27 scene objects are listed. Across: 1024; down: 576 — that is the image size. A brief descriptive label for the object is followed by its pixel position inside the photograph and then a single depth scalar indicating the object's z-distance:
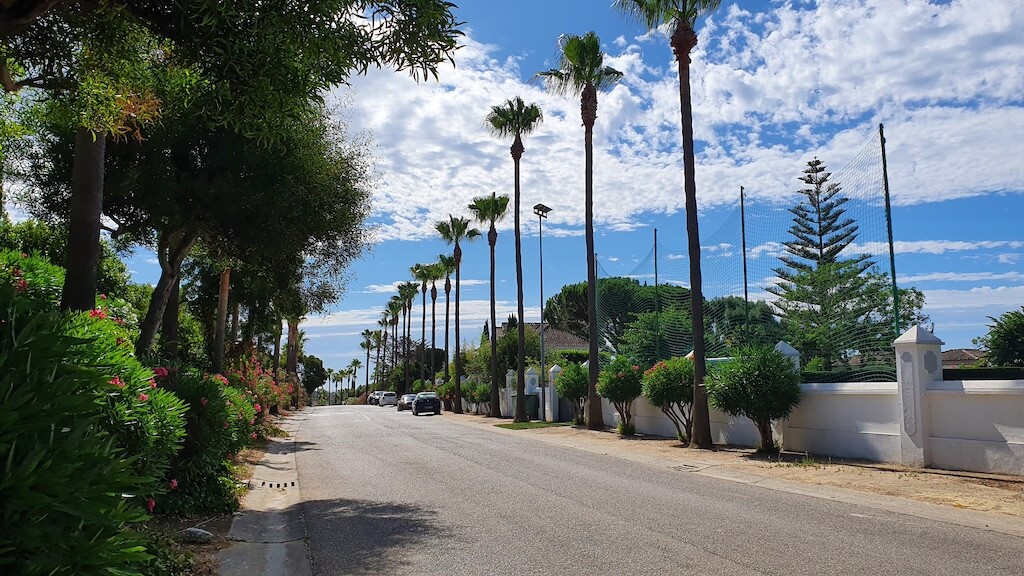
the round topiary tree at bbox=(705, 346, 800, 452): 16.55
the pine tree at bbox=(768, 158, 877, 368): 20.56
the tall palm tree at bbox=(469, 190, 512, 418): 42.78
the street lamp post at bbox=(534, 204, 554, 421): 36.41
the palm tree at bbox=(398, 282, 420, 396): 86.00
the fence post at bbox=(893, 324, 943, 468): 13.77
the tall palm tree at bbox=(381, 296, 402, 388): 97.94
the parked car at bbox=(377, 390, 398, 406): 79.00
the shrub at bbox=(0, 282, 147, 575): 3.04
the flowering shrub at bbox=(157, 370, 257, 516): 9.58
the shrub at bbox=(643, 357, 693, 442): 21.06
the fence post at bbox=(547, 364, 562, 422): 35.59
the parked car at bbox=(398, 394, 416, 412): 57.59
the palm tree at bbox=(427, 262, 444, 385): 67.50
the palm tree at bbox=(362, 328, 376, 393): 138.70
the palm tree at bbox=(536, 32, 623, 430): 27.09
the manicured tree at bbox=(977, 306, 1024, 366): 34.72
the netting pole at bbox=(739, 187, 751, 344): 22.36
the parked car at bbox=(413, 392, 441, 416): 48.88
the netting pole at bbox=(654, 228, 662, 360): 26.80
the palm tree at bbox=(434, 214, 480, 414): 51.28
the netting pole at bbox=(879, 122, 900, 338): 15.74
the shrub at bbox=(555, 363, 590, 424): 30.08
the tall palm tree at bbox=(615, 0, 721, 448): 19.70
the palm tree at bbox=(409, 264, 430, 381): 71.88
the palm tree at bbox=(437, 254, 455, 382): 57.62
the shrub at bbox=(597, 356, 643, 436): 24.73
